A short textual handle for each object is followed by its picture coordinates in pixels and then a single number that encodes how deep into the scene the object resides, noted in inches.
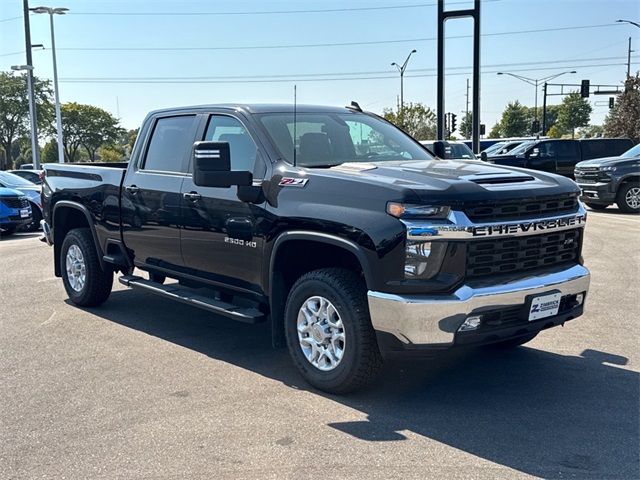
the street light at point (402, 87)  1673.0
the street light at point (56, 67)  1085.1
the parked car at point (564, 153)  914.1
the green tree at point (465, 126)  3734.3
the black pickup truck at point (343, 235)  159.9
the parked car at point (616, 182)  625.6
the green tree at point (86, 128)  2798.5
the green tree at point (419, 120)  2259.4
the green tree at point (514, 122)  4212.6
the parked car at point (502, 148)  1124.0
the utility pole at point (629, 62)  2408.6
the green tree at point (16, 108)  2138.3
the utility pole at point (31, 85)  1039.0
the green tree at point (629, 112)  1717.5
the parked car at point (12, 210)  588.1
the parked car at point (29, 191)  642.2
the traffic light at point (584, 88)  1802.4
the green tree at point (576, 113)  3991.1
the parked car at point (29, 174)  828.4
